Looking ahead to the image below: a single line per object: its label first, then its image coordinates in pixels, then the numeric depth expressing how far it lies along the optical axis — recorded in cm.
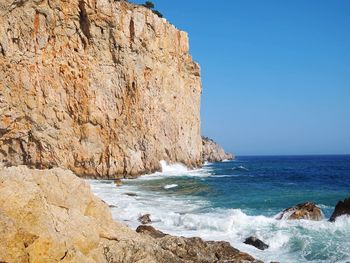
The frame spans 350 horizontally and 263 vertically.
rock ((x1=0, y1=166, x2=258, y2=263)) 731
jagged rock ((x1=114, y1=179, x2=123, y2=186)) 3459
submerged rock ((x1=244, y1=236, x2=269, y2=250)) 1495
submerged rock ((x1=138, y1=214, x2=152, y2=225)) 1881
